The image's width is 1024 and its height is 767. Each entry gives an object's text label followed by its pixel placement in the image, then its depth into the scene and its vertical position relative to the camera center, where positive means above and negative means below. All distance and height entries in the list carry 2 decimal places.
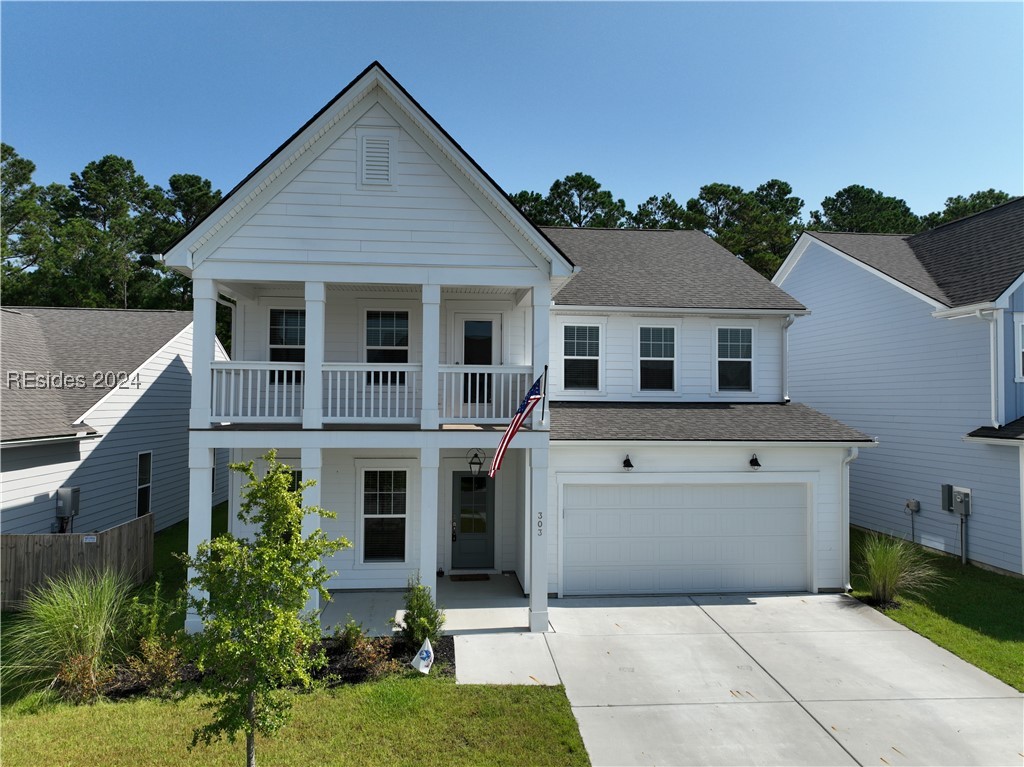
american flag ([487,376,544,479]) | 9.16 -0.25
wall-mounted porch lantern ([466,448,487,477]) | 12.36 -1.30
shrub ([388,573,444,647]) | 8.74 -3.33
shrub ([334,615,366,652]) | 8.56 -3.52
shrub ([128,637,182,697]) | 7.61 -3.58
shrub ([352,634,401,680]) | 8.07 -3.69
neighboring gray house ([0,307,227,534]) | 12.15 -0.47
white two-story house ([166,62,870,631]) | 9.75 +0.34
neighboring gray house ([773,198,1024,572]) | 12.77 +0.93
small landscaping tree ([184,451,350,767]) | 5.47 -2.10
